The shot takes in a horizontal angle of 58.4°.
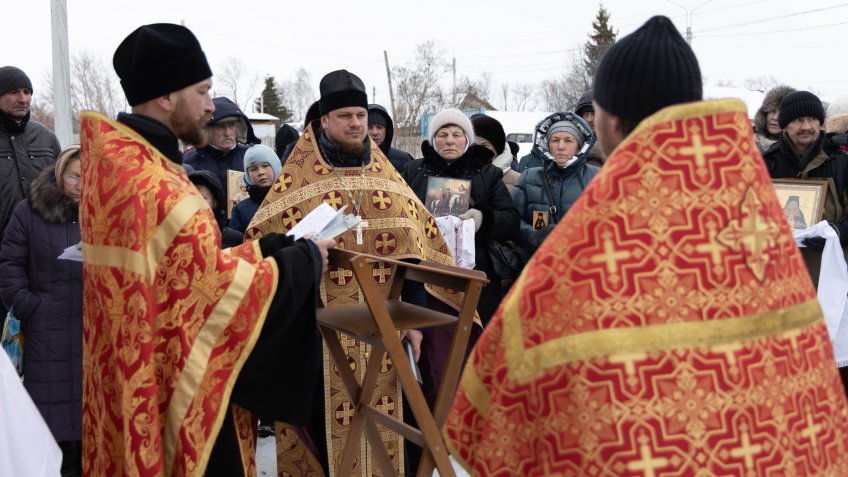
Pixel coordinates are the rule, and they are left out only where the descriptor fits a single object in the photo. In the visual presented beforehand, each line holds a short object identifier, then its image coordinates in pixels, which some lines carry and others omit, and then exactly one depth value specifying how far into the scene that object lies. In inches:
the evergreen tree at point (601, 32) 1866.4
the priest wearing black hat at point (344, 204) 147.6
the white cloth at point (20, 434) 90.2
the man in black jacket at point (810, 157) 185.3
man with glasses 253.0
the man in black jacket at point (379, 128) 245.6
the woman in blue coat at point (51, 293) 156.1
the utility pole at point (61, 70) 372.2
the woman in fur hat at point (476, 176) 185.3
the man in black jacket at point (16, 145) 216.2
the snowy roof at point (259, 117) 998.2
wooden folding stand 109.2
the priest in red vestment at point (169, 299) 93.4
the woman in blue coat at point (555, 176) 189.5
